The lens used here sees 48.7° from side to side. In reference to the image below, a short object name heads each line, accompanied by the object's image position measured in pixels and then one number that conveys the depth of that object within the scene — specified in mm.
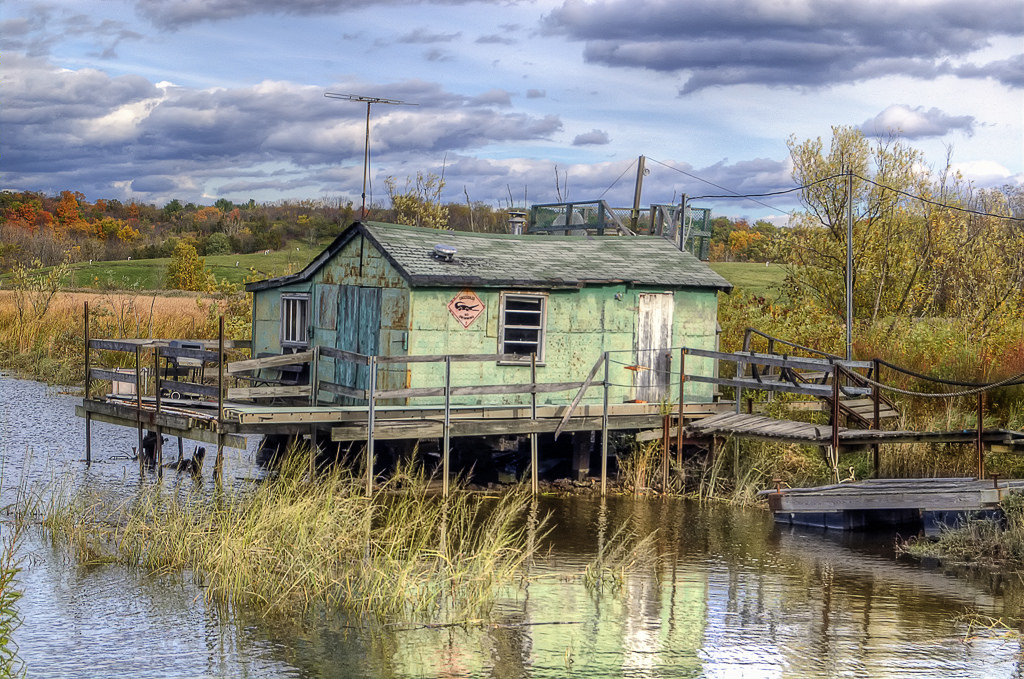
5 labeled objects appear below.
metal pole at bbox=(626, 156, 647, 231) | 34509
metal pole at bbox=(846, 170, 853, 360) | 26125
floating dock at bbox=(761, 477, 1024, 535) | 16609
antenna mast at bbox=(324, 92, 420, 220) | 24953
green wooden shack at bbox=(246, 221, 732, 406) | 20734
